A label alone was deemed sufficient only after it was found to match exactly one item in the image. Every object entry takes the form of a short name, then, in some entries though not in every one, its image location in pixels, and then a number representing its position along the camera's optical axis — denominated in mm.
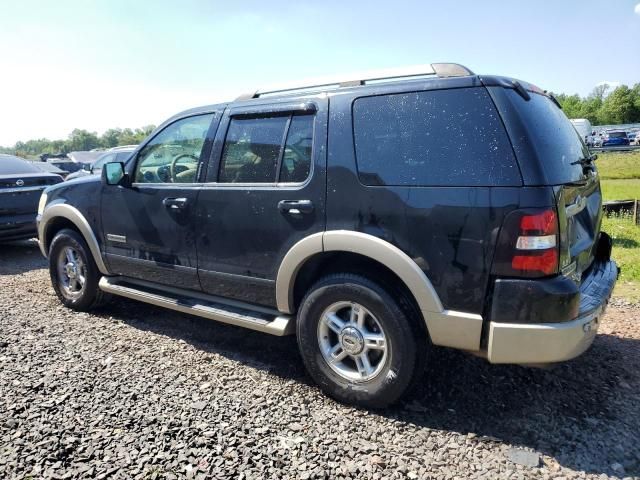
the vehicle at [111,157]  11815
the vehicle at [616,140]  41438
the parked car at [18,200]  7352
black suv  2543
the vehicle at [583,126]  26788
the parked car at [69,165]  24516
